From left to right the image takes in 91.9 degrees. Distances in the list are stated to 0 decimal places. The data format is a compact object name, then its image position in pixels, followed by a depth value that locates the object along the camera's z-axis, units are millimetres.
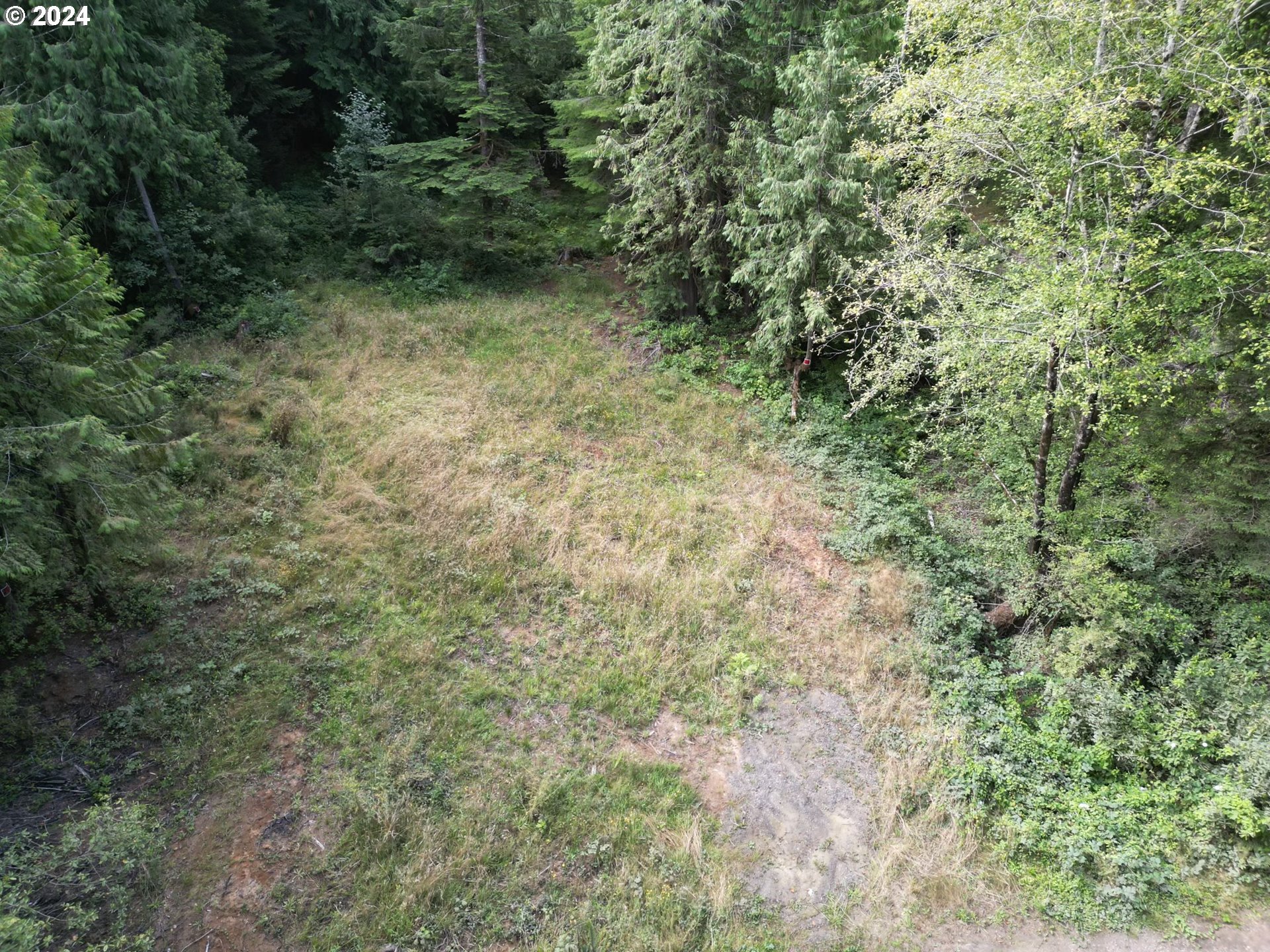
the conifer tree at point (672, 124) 12695
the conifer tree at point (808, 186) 11227
